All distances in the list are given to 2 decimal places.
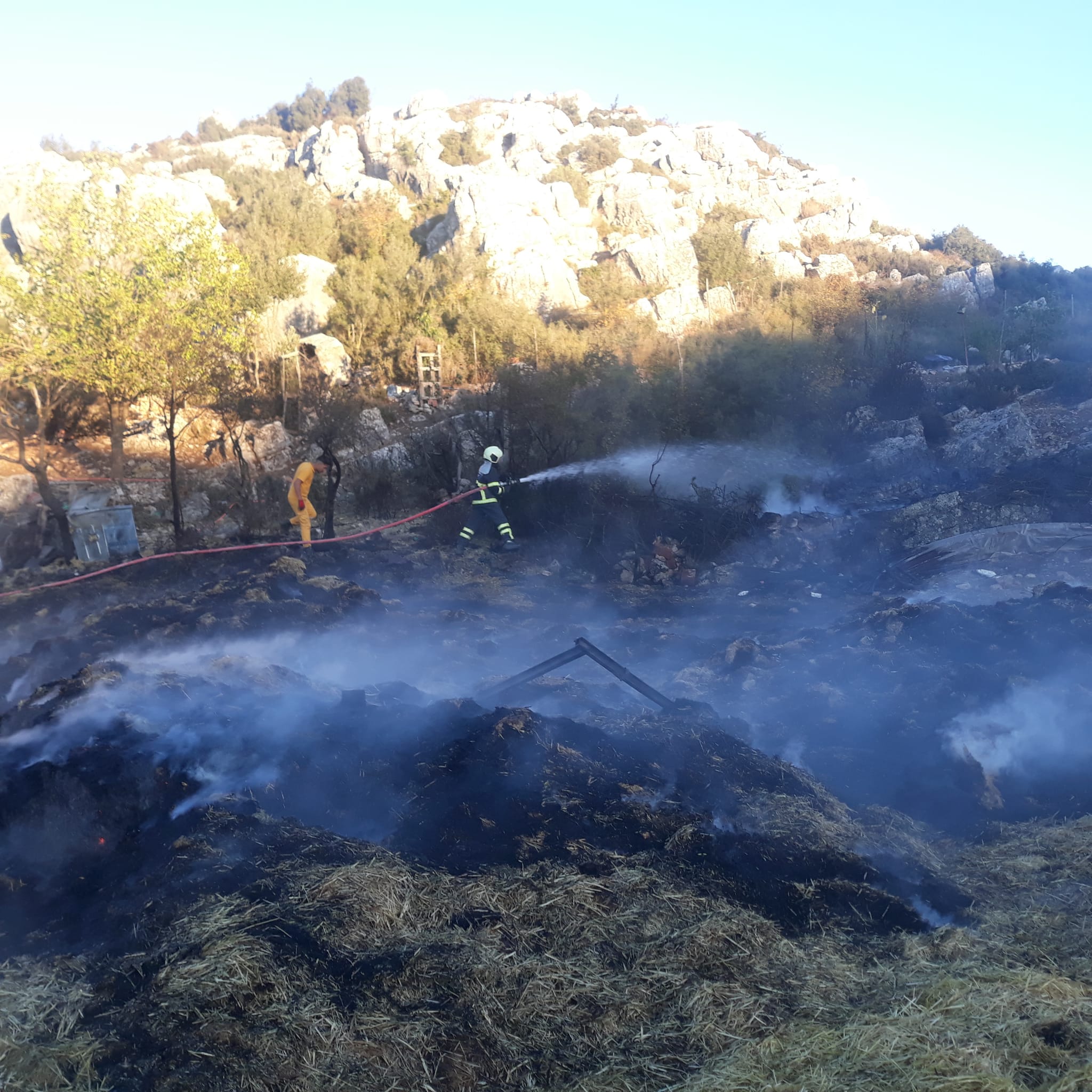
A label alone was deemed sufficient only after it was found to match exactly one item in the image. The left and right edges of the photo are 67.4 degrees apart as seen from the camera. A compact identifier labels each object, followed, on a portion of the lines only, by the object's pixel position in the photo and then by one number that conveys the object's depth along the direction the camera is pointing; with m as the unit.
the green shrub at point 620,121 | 50.59
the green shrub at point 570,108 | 52.56
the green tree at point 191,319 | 12.77
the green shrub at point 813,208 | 41.47
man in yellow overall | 11.77
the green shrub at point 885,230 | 41.03
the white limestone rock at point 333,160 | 35.81
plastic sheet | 10.88
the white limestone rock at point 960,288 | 30.41
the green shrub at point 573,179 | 37.78
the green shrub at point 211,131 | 48.53
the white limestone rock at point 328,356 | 22.05
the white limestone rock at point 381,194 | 31.97
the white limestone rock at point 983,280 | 32.09
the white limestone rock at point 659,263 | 30.75
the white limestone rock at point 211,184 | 31.61
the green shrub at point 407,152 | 37.78
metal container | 12.23
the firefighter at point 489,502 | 11.20
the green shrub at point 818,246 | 36.72
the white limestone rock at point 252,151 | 39.56
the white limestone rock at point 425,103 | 49.62
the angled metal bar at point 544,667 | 7.91
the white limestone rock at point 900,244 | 37.91
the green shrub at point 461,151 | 41.25
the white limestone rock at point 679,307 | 28.38
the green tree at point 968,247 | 38.00
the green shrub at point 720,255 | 31.03
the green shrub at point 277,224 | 24.47
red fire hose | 11.06
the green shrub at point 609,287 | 29.05
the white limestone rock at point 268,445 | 17.27
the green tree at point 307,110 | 51.50
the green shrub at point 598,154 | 41.94
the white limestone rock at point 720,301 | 29.29
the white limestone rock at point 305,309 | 24.31
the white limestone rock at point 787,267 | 31.75
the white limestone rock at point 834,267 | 32.81
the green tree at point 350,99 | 53.88
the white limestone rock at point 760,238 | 32.69
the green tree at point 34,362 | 12.53
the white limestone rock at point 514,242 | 27.61
